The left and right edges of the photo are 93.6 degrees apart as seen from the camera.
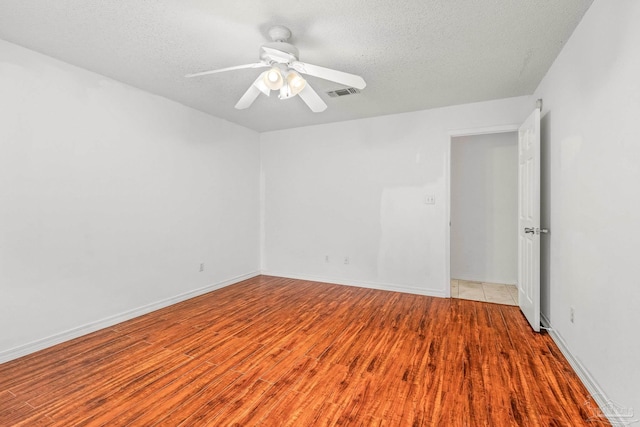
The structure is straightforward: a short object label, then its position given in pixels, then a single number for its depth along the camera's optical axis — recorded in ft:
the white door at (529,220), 9.12
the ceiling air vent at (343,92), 10.74
